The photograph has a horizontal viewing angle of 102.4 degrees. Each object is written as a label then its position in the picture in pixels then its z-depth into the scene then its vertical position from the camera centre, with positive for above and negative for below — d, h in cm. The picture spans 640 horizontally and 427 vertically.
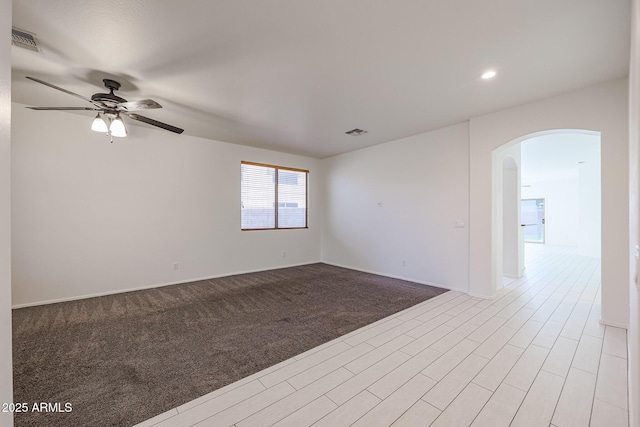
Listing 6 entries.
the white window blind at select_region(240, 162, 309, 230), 577 +49
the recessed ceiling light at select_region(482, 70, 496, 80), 272 +156
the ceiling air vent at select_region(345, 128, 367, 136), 462 +158
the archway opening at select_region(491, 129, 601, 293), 419 +87
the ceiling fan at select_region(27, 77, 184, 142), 268 +117
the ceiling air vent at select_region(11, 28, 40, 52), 205 +146
